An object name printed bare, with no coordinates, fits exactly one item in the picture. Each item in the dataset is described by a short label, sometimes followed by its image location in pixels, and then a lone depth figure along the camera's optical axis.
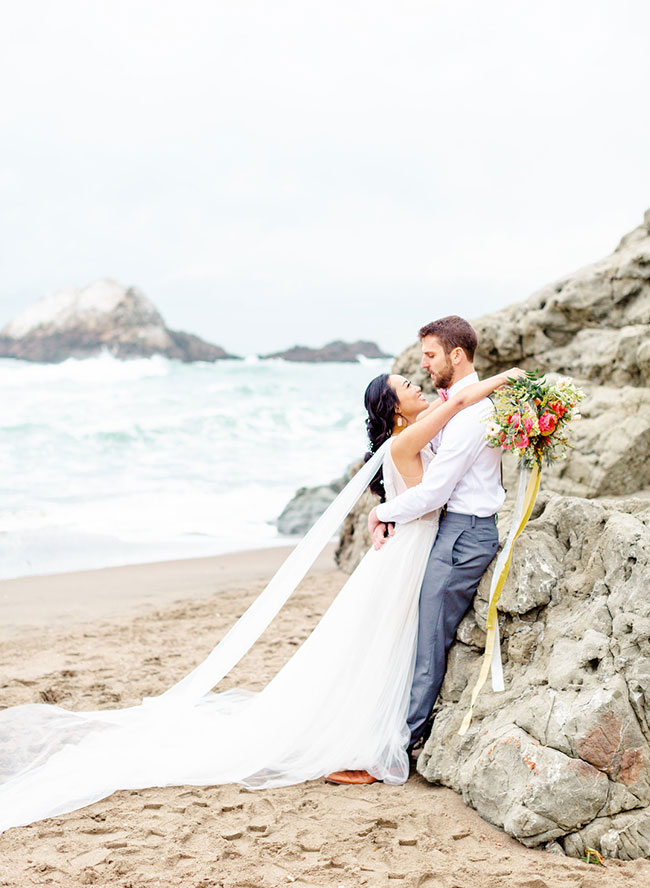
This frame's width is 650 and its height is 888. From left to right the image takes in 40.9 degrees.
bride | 4.75
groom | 4.67
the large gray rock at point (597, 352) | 7.98
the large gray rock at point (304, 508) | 14.55
